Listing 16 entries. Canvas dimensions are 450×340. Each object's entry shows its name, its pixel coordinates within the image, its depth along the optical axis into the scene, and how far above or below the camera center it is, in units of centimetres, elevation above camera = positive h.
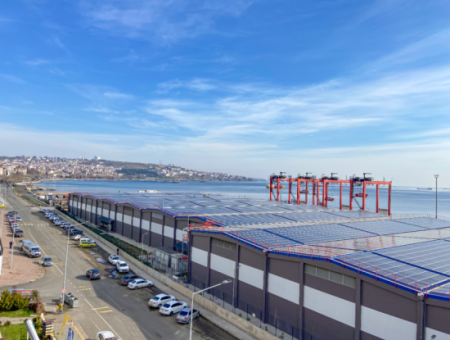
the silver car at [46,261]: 4147 -1220
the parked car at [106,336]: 2309 -1199
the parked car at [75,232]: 6063 -1199
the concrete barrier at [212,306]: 2481 -1220
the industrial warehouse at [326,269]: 1888 -672
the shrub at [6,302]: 2723 -1157
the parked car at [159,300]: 2983 -1202
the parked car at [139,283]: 3456 -1226
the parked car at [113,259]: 4332 -1216
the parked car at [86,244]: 5203 -1213
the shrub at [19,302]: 2772 -1169
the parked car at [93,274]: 3694 -1213
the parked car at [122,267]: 3978 -1200
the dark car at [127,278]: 3575 -1217
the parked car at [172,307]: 2838 -1209
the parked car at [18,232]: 5750 -1190
